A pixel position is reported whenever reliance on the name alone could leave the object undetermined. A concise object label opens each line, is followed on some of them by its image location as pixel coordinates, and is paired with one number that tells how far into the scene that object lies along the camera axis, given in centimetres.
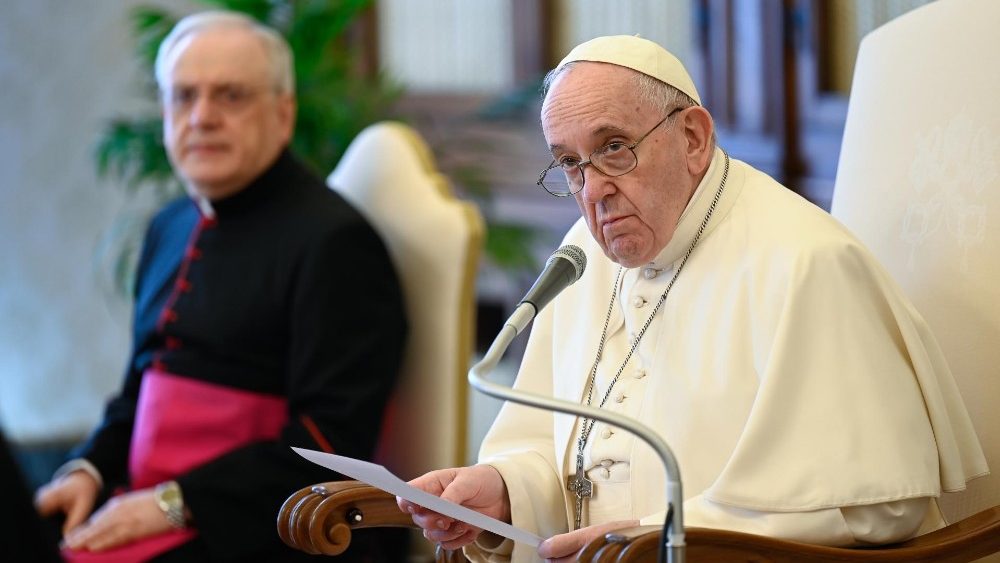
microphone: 338
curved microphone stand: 312
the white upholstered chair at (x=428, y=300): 632
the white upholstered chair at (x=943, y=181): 439
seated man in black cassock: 609
